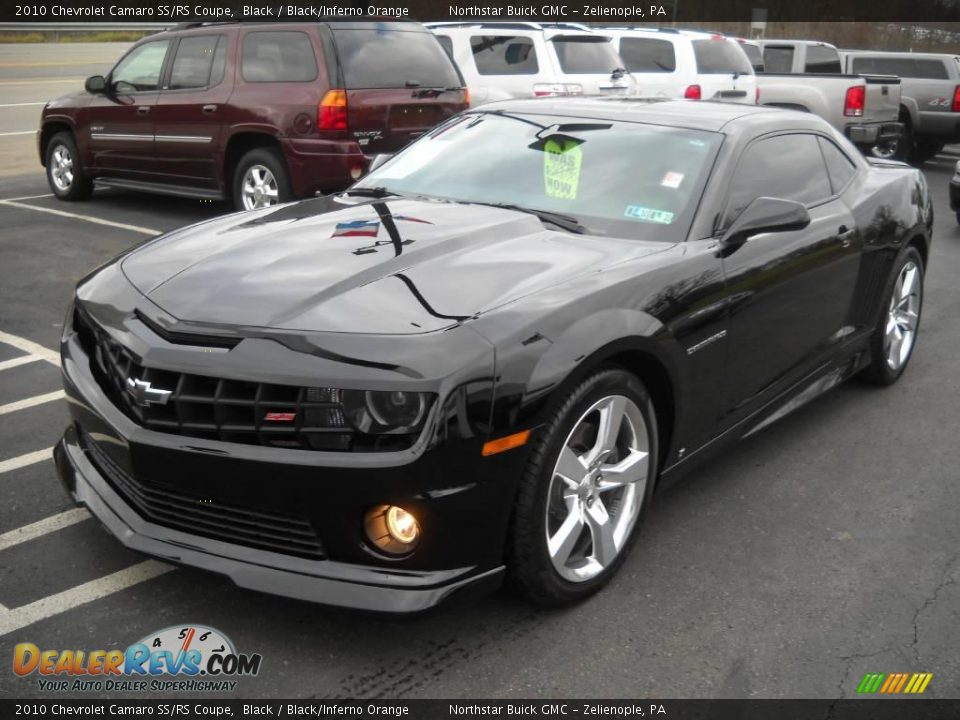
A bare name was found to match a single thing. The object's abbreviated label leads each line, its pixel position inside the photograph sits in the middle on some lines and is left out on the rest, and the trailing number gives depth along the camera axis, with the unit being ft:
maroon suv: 28.96
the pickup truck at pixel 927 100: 54.90
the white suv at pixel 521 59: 40.09
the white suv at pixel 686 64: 49.44
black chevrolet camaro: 9.32
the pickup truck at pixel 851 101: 48.55
